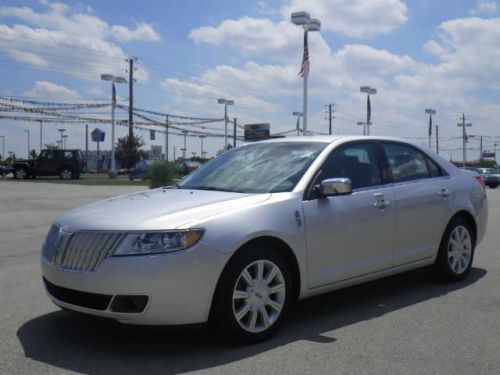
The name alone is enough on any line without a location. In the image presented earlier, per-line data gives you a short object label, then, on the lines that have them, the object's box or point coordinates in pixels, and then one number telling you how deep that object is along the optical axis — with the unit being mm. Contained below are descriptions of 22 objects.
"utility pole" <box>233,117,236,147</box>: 76912
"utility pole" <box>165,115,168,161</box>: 66875
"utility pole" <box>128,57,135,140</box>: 52688
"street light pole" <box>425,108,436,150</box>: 61969
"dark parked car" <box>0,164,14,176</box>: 55219
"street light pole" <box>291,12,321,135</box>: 27219
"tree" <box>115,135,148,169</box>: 63662
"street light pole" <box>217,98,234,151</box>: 60181
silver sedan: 4090
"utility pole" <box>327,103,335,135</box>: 80544
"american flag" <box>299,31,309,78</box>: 28303
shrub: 27562
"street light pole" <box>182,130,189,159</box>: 134212
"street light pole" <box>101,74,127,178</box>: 48344
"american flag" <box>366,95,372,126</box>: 39719
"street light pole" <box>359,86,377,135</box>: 39312
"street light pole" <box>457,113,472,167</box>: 76062
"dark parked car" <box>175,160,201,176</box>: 46831
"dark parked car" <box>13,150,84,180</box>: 39625
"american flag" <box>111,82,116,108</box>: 50406
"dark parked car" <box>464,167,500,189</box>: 39250
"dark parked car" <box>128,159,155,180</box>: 44906
